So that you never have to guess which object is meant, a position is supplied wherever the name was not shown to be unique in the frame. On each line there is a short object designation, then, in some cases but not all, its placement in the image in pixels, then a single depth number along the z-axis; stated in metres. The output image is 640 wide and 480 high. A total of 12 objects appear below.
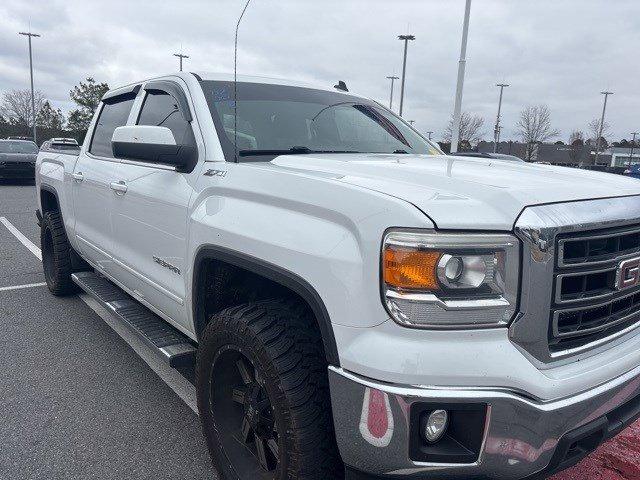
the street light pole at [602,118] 54.56
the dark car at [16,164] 16.64
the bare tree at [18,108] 56.72
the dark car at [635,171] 21.76
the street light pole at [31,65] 38.69
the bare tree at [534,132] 49.09
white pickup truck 1.58
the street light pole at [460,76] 15.78
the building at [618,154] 71.12
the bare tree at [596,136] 56.15
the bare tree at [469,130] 52.03
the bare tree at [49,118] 51.12
